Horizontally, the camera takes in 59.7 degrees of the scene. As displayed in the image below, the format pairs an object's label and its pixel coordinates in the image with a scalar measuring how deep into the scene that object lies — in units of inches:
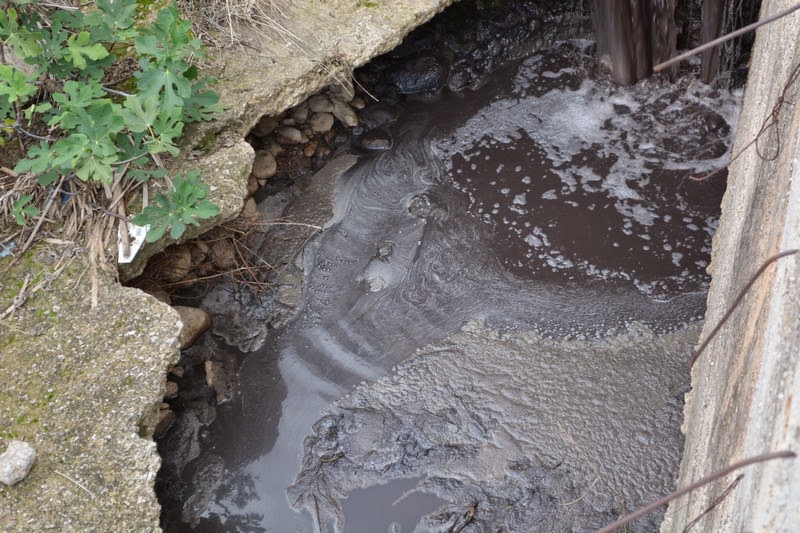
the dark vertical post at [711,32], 147.2
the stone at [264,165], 142.3
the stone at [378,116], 161.3
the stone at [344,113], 151.5
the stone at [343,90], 140.3
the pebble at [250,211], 135.6
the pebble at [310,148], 151.8
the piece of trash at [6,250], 109.3
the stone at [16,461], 89.8
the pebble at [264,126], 139.9
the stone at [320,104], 148.6
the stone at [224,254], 131.9
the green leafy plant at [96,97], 100.7
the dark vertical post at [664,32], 152.9
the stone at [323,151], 155.2
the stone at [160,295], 122.0
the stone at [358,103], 156.1
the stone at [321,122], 150.4
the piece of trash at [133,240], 109.3
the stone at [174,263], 124.9
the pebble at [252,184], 139.5
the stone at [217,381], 122.0
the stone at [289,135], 145.6
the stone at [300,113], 146.2
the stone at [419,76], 167.5
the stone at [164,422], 115.0
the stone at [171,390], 118.5
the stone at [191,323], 122.3
